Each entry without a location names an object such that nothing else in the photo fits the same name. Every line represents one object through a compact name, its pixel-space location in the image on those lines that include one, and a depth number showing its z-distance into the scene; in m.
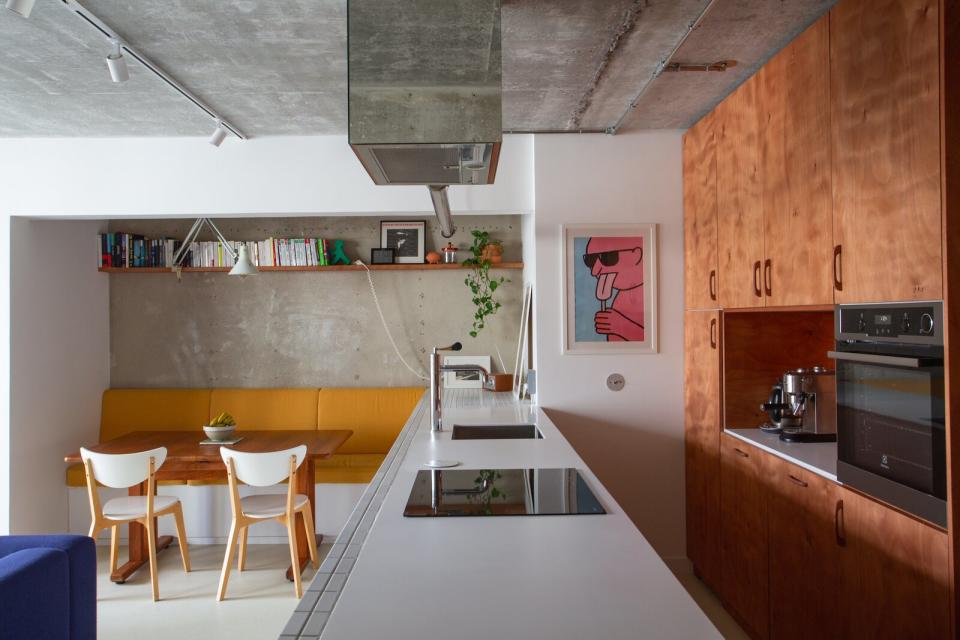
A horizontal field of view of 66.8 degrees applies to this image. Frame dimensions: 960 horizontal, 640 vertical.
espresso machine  3.07
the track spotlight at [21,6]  2.06
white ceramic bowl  4.36
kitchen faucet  3.25
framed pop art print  4.04
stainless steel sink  3.21
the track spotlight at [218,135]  3.93
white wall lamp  5.29
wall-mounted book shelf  5.18
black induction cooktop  1.86
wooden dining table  4.14
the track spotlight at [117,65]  2.75
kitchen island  1.17
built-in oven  1.83
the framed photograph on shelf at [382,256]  5.33
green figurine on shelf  5.31
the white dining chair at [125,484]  3.88
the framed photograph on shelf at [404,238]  5.39
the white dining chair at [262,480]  3.81
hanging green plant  5.20
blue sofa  2.29
